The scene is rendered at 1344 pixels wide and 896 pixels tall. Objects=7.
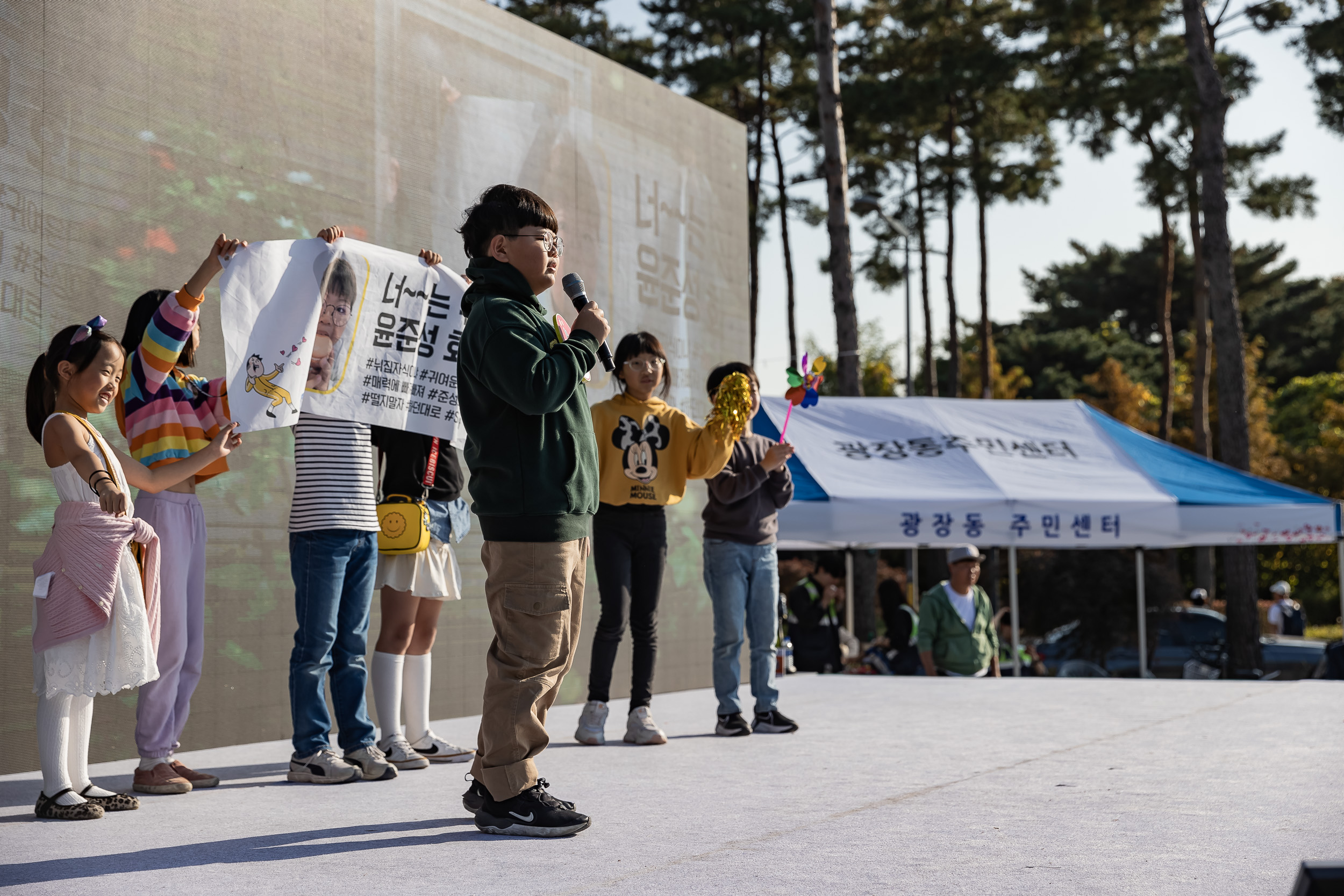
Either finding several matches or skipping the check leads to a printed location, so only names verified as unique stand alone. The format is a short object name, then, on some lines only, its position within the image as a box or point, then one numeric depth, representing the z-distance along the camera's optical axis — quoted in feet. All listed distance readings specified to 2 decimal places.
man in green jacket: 29.30
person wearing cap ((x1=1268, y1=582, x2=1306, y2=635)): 59.21
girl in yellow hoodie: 17.34
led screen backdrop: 15.69
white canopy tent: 32.89
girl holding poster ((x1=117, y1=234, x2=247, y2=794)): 13.56
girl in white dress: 11.85
